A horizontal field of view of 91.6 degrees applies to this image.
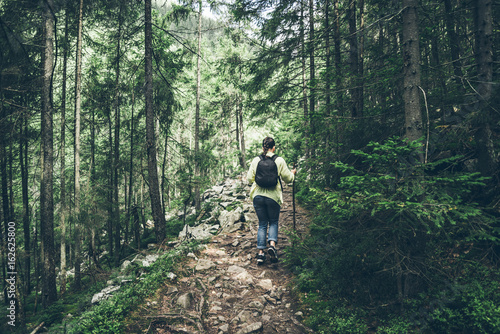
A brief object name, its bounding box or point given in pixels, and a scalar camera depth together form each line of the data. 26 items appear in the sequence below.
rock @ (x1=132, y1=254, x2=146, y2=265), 8.68
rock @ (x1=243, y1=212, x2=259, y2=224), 8.72
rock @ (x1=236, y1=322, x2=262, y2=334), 3.38
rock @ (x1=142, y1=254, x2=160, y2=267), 5.58
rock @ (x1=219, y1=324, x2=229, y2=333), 3.43
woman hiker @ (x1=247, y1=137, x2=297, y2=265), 5.20
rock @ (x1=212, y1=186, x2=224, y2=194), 16.61
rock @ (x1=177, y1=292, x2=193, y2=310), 3.96
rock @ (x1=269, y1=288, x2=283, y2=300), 4.28
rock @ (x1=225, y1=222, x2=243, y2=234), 7.95
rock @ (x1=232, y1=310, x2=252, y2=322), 3.71
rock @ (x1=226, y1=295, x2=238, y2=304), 4.25
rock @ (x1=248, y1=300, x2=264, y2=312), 3.97
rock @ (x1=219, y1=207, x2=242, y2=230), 8.27
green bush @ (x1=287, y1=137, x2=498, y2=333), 2.90
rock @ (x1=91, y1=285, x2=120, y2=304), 5.10
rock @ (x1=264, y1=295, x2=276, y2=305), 4.18
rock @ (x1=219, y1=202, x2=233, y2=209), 10.86
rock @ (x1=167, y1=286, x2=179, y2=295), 4.39
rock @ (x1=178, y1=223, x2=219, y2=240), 7.42
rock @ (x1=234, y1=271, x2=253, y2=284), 4.84
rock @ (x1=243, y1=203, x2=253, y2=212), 9.62
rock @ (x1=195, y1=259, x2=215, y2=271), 5.32
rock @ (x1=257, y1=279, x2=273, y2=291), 4.61
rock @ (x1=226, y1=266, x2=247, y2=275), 5.23
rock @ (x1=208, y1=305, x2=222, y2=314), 3.91
